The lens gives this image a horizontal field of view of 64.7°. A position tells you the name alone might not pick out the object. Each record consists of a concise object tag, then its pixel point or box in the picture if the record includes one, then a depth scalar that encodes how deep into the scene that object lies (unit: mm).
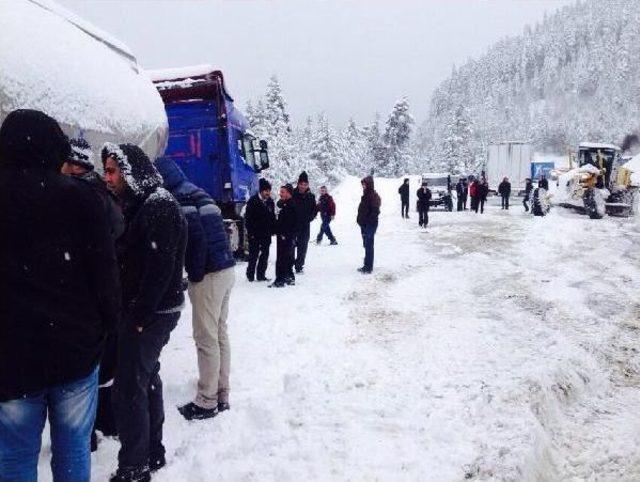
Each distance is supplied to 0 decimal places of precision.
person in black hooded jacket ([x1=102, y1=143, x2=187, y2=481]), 3037
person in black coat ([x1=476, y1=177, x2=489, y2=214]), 25625
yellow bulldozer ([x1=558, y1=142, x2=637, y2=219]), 20897
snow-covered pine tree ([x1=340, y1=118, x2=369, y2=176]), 69812
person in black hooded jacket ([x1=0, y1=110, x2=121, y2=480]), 2084
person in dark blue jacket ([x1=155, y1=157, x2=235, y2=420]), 3822
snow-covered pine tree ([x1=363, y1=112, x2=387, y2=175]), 63375
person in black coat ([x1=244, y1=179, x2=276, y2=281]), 9352
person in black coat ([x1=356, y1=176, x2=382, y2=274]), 10434
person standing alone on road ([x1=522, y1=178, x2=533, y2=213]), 26312
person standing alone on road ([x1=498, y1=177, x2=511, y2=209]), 27062
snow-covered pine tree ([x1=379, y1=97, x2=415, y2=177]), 60125
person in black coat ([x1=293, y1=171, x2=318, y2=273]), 10146
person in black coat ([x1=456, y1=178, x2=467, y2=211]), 27859
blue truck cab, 11227
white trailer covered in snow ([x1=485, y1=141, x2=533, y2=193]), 36500
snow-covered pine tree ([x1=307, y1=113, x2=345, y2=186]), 54416
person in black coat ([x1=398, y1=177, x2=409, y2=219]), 22819
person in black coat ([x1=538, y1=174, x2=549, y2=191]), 23062
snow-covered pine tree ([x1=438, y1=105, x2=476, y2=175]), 62241
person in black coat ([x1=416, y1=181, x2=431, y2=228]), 19297
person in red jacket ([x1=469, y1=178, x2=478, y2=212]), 25672
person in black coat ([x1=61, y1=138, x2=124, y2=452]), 3648
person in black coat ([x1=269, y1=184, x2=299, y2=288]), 9336
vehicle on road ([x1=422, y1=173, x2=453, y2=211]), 28828
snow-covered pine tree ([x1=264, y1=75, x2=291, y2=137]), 49188
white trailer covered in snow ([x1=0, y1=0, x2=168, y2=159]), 3744
